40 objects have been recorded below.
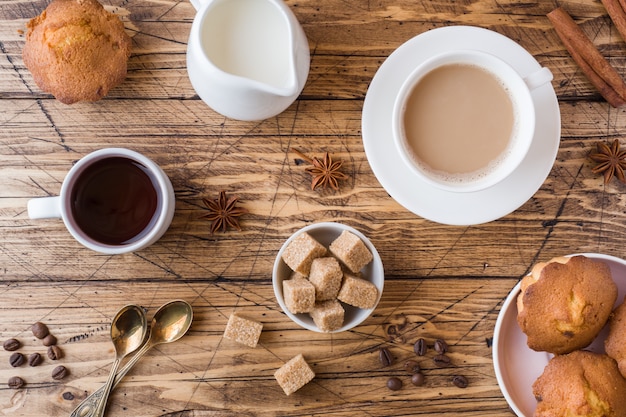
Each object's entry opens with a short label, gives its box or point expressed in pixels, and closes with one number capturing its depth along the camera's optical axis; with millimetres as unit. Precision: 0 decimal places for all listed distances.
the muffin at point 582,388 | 631
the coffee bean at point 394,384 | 692
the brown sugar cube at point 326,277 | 652
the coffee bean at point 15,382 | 687
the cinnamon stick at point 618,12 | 687
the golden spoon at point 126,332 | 685
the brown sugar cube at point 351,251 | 651
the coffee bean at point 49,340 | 687
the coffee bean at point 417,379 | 694
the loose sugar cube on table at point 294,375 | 681
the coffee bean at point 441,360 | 696
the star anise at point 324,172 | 685
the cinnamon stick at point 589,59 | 684
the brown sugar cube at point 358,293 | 654
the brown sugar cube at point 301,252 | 655
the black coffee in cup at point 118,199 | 652
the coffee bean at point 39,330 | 684
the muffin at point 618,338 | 643
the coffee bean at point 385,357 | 692
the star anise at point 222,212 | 685
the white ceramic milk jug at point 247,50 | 610
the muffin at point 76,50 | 647
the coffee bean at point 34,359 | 689
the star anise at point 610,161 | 690
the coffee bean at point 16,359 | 687
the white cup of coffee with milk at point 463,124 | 638
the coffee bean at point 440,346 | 693
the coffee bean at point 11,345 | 686
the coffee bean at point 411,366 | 697
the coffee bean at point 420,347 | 694
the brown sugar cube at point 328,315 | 651
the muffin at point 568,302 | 636
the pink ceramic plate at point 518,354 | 670
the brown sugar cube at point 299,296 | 646
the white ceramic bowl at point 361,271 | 662
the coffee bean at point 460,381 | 697
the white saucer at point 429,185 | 650
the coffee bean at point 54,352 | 688
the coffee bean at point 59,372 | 686
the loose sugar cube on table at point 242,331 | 677
